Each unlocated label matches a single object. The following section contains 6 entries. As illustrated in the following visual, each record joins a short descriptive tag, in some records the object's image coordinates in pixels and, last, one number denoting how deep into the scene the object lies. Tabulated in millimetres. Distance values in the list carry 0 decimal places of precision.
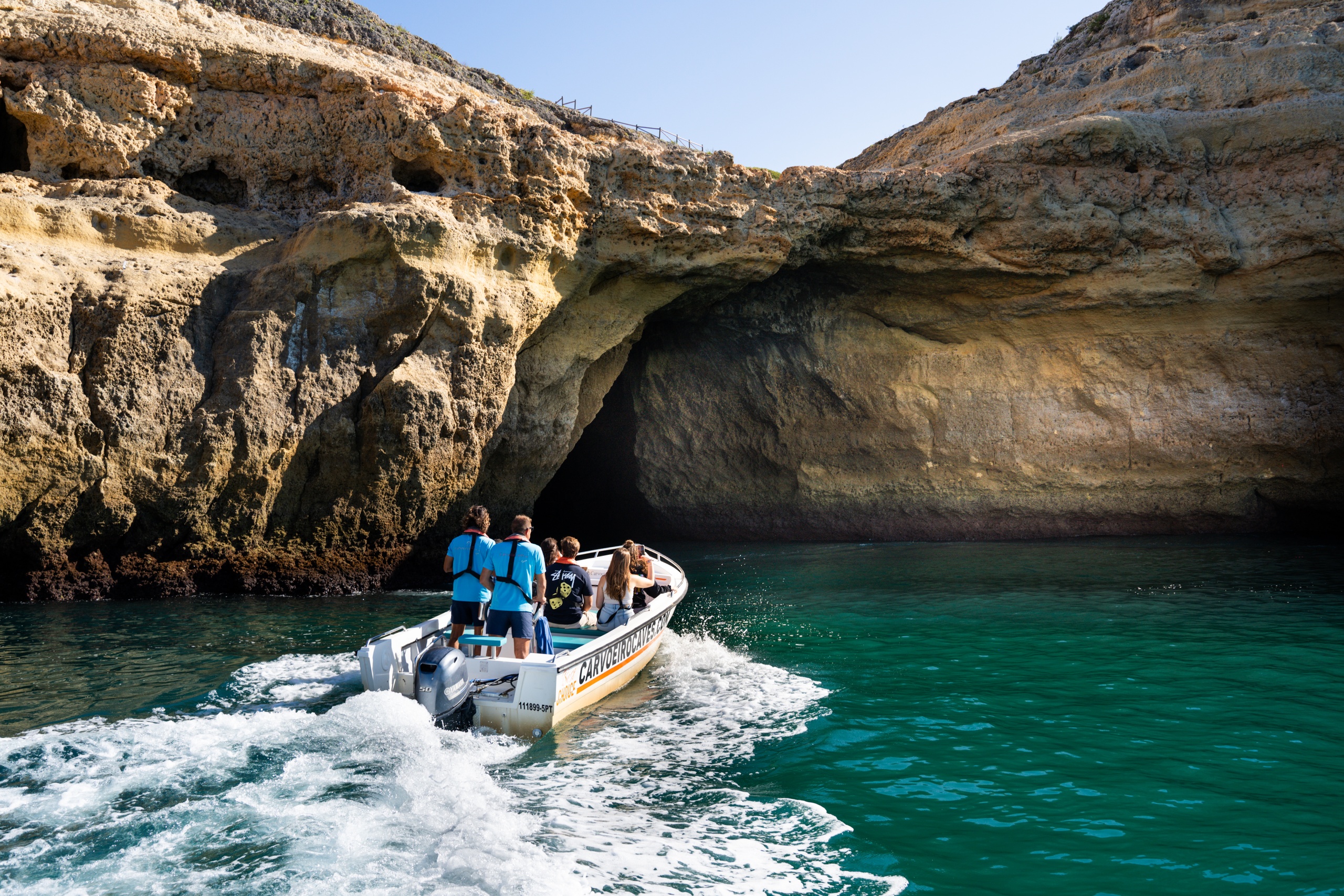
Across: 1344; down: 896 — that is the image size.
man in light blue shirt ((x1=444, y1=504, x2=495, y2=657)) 7543
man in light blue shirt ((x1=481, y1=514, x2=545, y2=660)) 7309
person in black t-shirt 8898
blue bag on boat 7645
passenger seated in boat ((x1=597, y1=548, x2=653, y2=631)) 8805
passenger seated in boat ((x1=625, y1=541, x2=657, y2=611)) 9469
